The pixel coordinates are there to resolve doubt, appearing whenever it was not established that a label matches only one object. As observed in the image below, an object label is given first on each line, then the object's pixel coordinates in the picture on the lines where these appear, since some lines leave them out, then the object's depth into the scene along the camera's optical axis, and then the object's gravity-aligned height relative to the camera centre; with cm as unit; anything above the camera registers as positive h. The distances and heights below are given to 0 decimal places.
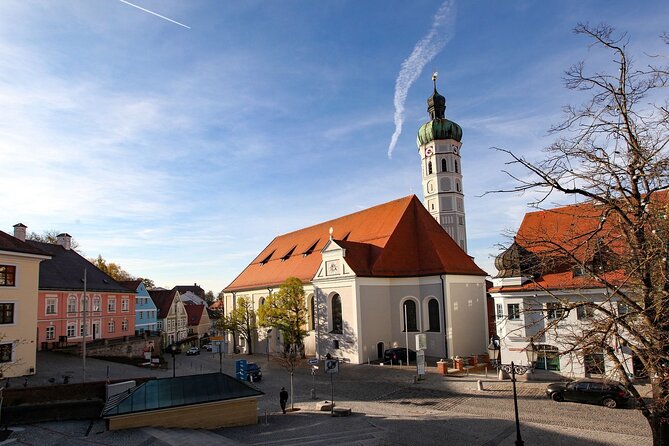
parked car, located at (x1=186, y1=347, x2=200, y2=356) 5372 -650
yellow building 2519 -13
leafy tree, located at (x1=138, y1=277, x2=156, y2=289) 9851 +316
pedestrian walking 1986 -452
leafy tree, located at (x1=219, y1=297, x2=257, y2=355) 4462 -263
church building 3291 -9
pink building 3619 -15
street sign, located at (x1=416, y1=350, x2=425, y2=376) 2541 -421
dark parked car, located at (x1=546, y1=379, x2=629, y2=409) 1877 -463
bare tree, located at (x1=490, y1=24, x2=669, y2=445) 779 +58
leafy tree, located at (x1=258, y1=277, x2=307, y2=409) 3669 -164
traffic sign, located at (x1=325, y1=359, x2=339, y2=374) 2091 -339
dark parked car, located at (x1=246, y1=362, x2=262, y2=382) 2969 -505
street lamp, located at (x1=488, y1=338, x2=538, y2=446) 2461 -442
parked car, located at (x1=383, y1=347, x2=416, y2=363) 3144 -452
